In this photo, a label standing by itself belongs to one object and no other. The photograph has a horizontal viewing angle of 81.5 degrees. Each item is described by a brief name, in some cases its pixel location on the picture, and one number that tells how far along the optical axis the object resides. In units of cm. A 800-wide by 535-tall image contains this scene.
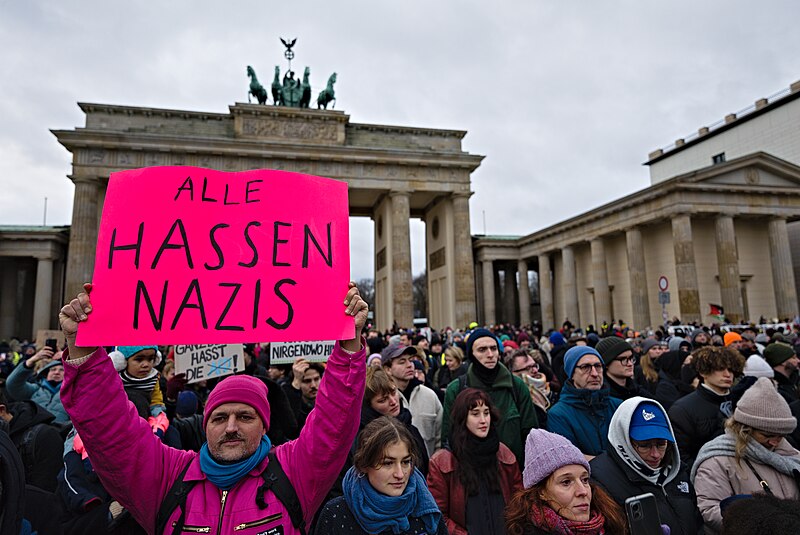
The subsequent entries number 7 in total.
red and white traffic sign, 1232
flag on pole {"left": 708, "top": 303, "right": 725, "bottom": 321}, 2248
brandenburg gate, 2744
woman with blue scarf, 227
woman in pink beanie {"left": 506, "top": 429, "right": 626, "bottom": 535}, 231
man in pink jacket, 186
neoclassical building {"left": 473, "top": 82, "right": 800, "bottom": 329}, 2577
